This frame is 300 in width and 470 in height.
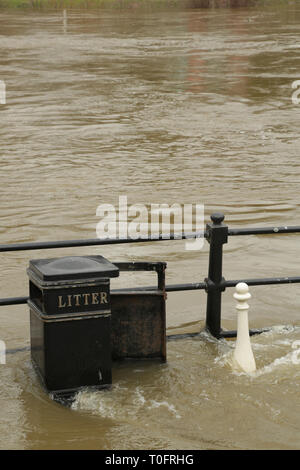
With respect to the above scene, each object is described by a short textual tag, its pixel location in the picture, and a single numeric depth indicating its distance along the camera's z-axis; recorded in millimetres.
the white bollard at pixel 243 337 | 12641
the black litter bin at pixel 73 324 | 11703
